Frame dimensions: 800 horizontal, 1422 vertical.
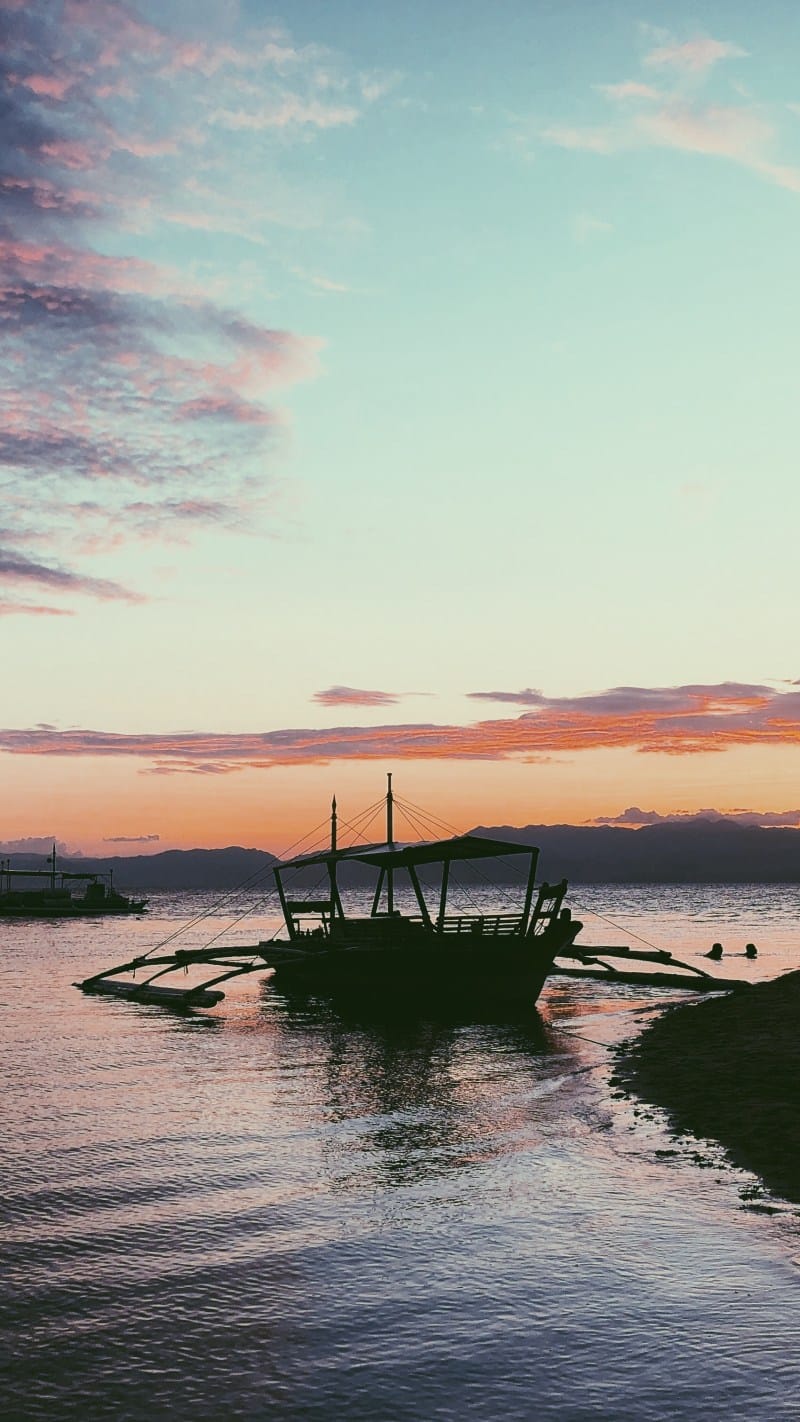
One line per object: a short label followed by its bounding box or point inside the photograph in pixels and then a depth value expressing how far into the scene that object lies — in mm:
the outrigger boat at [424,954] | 39625
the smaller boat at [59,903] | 151625
